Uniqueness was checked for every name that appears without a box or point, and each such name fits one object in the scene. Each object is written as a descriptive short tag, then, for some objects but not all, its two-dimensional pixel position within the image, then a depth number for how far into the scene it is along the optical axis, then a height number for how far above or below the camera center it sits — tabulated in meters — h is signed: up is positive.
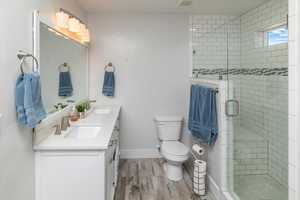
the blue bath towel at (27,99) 1.54 -0.02
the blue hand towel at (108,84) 3.81 +0.20
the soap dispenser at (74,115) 2.66 -0.22
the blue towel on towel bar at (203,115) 2.64 -0.22
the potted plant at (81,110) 2.94 -0.17
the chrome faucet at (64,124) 2.37 -0.28
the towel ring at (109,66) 3.89 +0.50
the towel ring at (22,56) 1.60 +0.28
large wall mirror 2.14 +0.32
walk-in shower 2.23 -0.06
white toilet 3.04 -0.68
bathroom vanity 1.80 -0.56
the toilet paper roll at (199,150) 2.76 -0.62
